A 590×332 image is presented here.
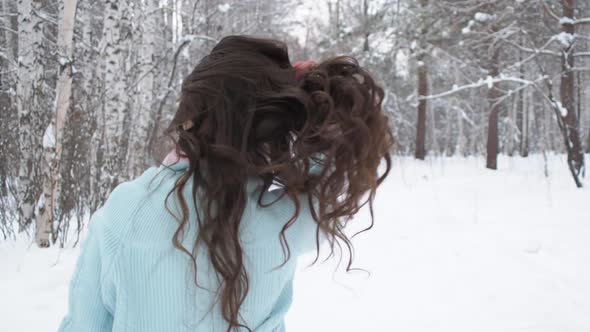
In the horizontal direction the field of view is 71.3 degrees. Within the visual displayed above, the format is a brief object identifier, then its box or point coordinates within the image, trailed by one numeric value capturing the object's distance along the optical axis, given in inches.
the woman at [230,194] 33.2
